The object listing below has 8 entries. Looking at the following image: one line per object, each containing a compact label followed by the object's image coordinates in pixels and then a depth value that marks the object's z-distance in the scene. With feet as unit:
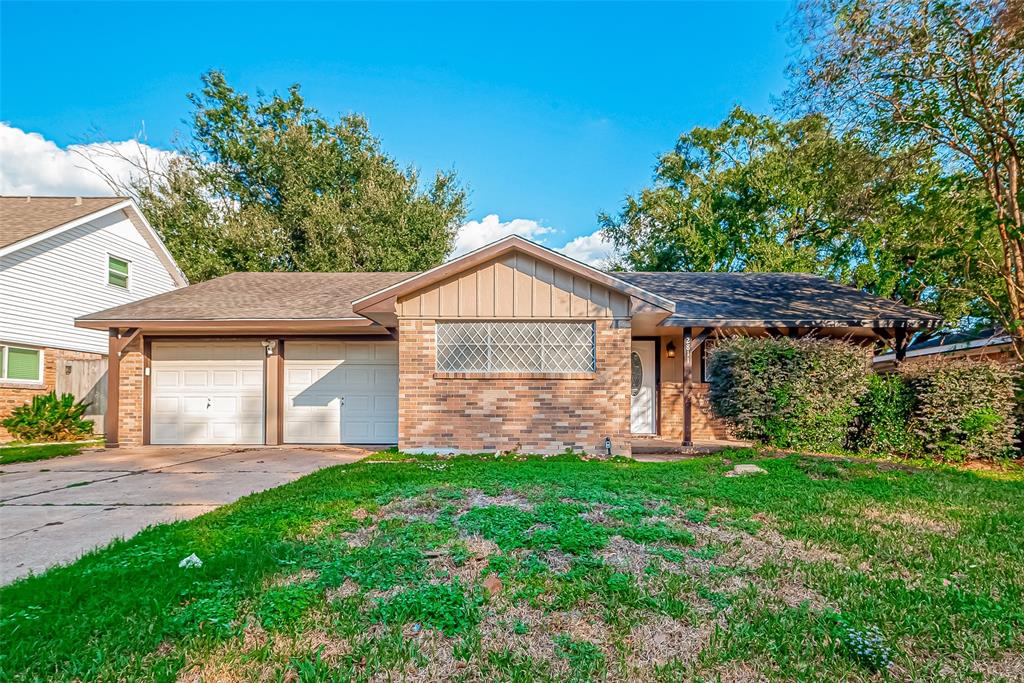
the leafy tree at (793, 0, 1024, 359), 26.58
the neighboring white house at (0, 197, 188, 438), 37.96
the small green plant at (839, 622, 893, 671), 7.43
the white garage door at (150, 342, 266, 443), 33.81
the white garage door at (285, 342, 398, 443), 33.42
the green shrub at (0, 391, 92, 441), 34.99
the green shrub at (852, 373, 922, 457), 27.71
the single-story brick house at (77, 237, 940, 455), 27.09
